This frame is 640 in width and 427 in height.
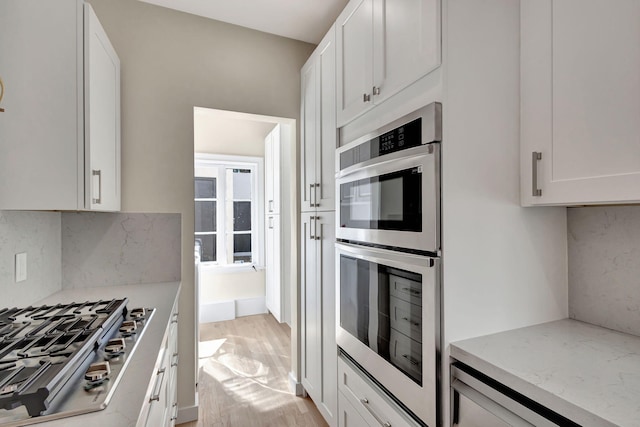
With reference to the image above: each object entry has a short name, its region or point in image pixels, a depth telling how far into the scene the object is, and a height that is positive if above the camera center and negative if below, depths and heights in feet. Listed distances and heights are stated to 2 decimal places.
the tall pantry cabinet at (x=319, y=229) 6.02 -0.33
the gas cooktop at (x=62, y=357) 2.17 -1.30
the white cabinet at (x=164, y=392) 2.79 -2.08
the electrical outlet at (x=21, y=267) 4.46 -0.76
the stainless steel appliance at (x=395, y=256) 3.41 -0.56
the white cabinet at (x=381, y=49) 3.54 +2.22
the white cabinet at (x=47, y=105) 3.86 +1.41
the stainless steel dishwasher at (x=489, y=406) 2.58 -1.76
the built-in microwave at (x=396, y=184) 3.41 +0.39
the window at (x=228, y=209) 13.50 +0.21
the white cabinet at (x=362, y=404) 3.96 -2.75
